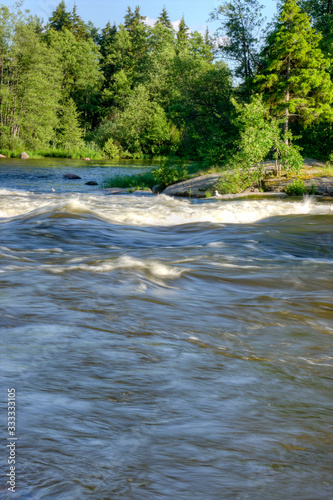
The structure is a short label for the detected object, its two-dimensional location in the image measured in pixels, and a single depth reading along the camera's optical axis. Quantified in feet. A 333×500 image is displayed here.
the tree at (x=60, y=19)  267.59
